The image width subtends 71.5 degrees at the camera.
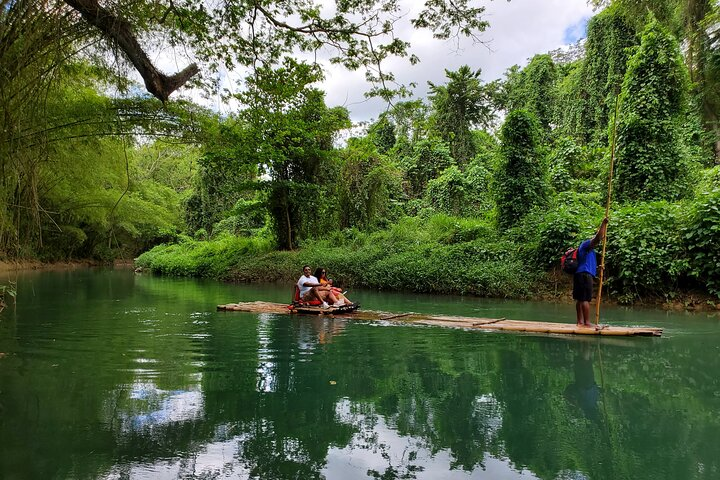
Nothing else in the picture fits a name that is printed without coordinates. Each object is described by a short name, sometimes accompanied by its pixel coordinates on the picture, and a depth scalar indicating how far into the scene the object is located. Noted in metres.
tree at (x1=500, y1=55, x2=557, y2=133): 26.39
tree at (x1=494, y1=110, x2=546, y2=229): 15.77
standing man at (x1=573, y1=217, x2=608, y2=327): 7.64
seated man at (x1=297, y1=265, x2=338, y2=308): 10.61
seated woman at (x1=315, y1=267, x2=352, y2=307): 10.80
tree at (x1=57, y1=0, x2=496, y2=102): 5.65
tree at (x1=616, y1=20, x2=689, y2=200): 13.75
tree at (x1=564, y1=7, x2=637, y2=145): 20.39
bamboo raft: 7.38
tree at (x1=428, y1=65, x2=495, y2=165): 26.88
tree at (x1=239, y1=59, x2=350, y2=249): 19.11
